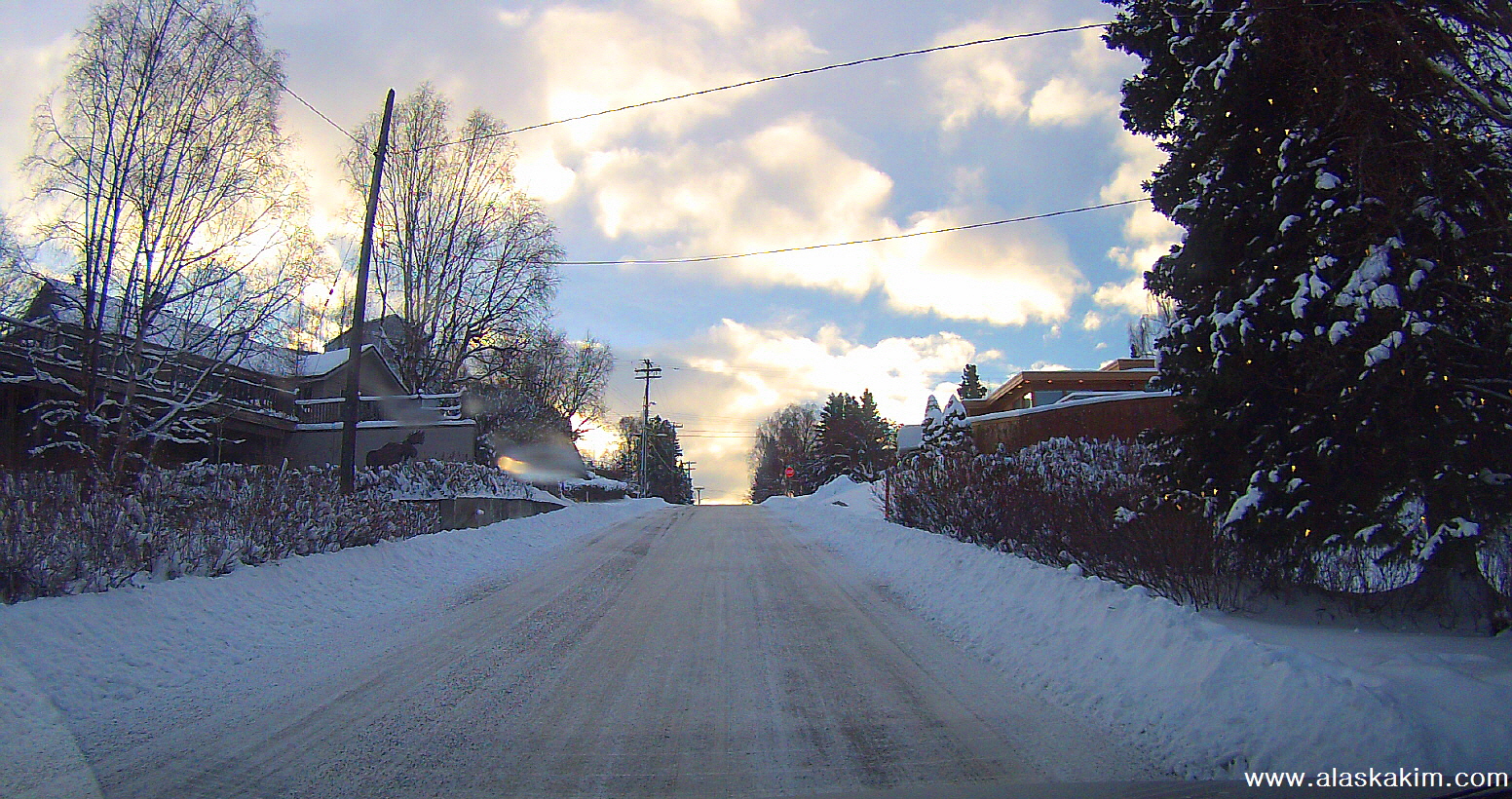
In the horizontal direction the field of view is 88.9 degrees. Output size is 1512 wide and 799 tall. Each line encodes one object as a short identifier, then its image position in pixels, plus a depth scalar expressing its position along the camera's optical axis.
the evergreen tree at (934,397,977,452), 27.59
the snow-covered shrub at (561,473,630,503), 37.81
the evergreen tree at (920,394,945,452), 30.55
